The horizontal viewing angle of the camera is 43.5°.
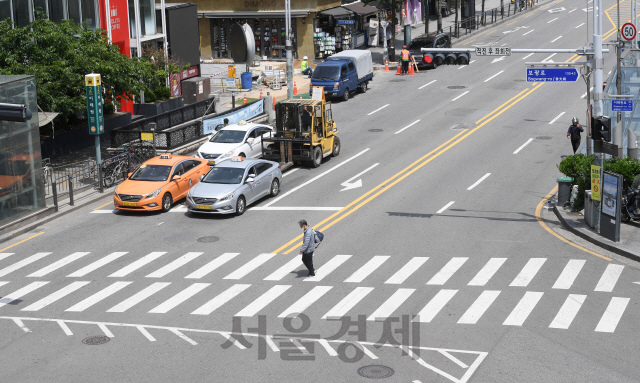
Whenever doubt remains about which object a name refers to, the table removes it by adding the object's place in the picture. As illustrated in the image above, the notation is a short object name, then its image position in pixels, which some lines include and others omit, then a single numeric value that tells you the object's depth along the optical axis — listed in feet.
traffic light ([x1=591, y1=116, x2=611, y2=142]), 78.84
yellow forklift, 111.14
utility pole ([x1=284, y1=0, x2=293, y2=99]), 140.87
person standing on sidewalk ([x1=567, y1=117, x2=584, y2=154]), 109.81
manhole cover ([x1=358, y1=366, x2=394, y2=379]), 49.78
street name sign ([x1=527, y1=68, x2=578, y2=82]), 79.20
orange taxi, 92.22
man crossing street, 69.05
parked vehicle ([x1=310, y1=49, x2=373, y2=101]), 150.61
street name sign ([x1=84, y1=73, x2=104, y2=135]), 102.89
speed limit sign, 100.86
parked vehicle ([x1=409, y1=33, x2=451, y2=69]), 181.06
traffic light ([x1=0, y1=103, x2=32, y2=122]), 60.44
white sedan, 109.81
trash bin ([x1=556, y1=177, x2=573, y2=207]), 89.71
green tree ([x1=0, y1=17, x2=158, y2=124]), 105.81
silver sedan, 90.07
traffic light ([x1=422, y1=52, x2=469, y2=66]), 88.63
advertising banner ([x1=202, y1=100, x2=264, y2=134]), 125.80
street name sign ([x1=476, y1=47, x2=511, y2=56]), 81.61
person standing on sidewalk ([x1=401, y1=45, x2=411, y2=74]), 176.35
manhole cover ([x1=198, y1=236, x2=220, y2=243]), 82.58
